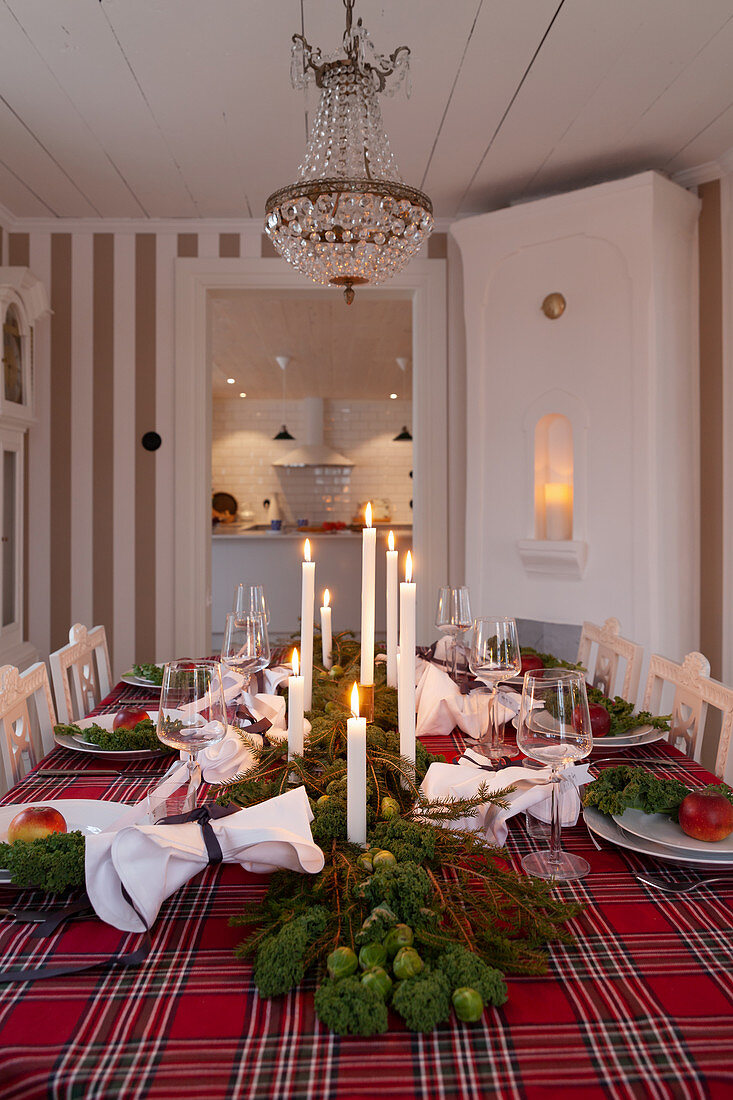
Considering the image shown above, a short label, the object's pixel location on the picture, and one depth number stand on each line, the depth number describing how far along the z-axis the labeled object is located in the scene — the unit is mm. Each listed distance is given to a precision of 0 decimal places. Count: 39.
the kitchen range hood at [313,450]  8953
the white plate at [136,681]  2035
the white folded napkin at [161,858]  850
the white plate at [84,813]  1111
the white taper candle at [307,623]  1463
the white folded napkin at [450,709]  1601
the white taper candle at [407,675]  1135
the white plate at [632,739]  1492
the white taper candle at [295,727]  1174
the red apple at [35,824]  1001
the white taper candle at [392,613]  1602
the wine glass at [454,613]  1911
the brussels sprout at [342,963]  731
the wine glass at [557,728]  989
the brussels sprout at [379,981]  717
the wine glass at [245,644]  1577
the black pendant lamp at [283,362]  6660
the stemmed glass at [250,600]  1782
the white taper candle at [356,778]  906
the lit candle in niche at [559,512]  3217
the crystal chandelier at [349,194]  1552
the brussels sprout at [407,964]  729
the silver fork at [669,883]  957
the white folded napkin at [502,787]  1086
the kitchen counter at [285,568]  6820
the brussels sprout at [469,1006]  692
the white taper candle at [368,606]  1348
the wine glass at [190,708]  1049
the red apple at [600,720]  1493
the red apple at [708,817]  1034
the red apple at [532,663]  1849
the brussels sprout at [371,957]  746
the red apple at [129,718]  1555
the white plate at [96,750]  1443
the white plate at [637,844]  996
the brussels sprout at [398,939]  763
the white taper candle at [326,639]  1939
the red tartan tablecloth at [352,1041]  642
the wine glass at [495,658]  1413
